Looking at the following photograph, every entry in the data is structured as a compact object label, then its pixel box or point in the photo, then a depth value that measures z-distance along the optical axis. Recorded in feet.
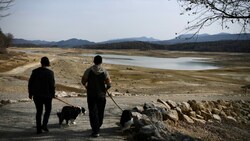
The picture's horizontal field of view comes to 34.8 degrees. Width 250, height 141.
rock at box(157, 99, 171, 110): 52.06
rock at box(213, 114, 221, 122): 58.26
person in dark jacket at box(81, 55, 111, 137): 33.24
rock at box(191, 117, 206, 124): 53.47
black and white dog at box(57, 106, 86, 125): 37.58
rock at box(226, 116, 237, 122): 59.93
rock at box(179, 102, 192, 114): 55.24
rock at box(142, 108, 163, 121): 42.78
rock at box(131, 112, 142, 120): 39.52
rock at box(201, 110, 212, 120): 58.34
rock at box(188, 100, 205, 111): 58.89
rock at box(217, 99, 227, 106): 71.99
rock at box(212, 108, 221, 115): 62.92
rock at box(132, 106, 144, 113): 44.55
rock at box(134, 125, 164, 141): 33.02
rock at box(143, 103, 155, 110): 44.40
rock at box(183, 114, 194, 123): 50.60
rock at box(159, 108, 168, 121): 45.37
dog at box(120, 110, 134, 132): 37.14
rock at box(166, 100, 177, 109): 53.78
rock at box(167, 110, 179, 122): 46.09
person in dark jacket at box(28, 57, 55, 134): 33.17
